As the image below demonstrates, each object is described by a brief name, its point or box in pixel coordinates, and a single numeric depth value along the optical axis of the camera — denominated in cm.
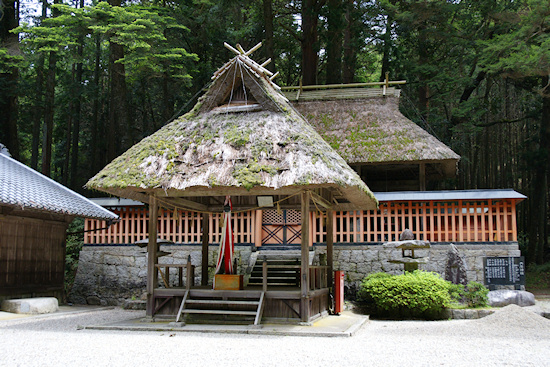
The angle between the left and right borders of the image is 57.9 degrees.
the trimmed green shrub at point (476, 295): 1210
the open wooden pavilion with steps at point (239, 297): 946
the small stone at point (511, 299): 1219
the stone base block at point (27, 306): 1205
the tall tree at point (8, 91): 1983
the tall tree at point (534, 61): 1555
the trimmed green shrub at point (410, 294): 1145
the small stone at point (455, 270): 1269
